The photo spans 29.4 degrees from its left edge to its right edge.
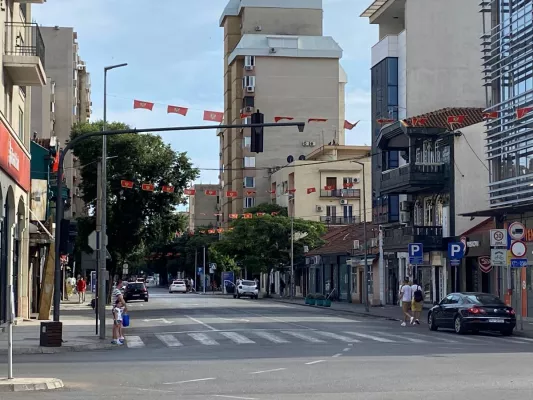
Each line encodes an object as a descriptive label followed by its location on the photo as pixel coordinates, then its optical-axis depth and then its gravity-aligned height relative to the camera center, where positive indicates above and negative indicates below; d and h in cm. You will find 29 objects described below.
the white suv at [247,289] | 8662 -221
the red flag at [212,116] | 3805 +557
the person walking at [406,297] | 4078 -140
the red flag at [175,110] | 3959 +601
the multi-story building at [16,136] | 3422 +445
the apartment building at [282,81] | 11756 +2117
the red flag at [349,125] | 6322 +858
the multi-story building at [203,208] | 16800 +928
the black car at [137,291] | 7575 -205
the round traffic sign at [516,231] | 3491 +106
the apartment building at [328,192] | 10306 +720
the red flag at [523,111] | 4000 +593
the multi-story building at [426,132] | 5406 +733
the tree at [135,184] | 6381 +508
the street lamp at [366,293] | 5324 -164
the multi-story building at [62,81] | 9712 +1770
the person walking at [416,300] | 4056 -150
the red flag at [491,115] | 4473 +650
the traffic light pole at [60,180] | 2740 +233
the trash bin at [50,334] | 2712 -187
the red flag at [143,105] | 4119 +645
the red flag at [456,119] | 5156 +733
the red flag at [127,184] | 6009 +472
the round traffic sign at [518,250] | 3497 +41
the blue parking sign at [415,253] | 4862 +45
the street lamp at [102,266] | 3072 -7
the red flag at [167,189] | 6355 +467
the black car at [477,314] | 3375 -176
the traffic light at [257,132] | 2736 +353
